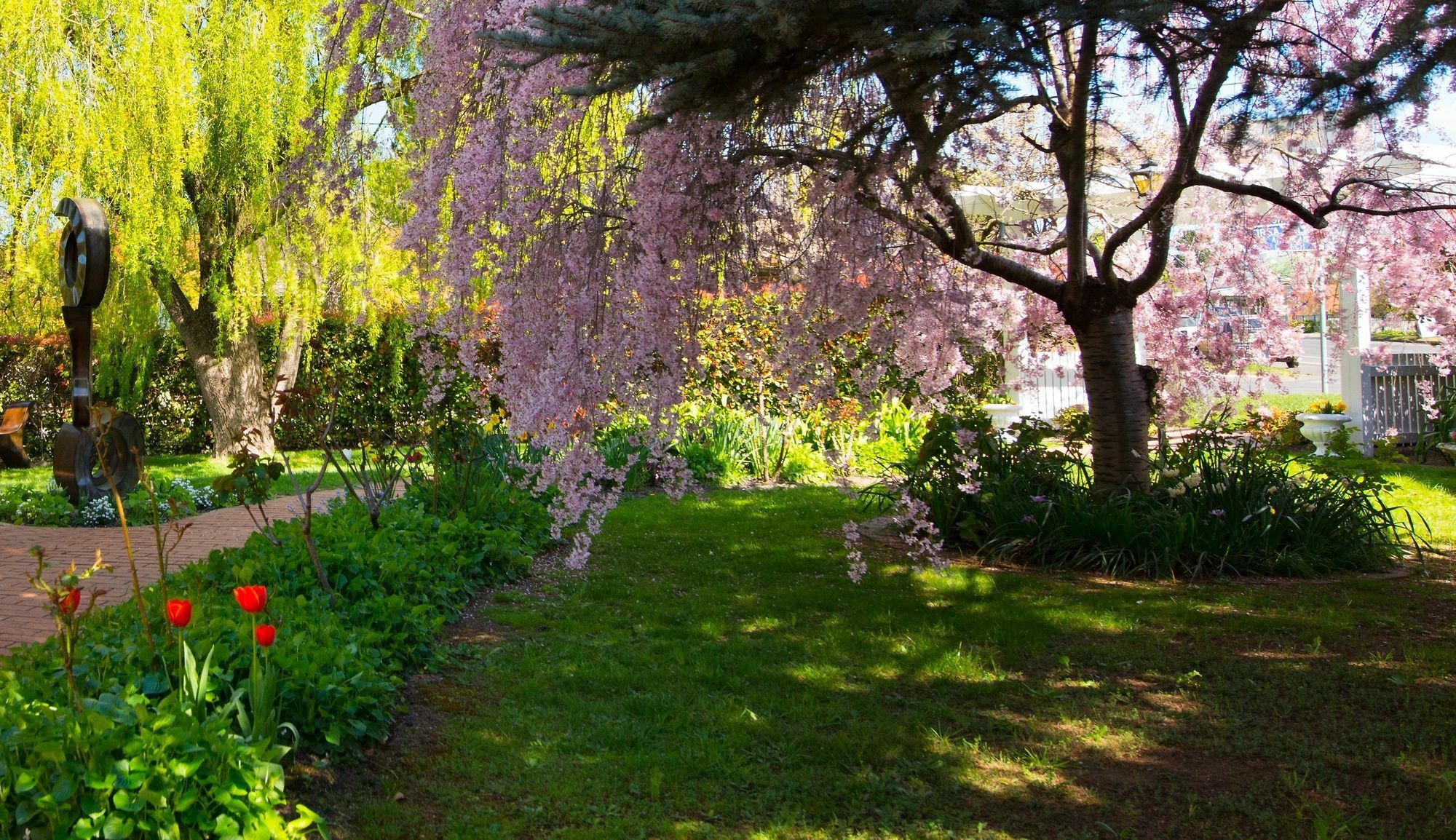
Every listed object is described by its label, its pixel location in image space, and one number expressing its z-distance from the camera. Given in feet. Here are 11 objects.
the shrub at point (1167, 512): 19.84
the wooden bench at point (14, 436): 37.45
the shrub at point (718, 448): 31.32
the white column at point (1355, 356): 34.58
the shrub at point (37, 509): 26.40
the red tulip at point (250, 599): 8.94
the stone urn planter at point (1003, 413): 41.63
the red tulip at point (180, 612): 8.61
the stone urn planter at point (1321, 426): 38.37
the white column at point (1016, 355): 25.77
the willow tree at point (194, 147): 29.25
